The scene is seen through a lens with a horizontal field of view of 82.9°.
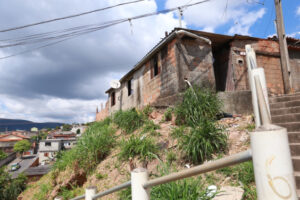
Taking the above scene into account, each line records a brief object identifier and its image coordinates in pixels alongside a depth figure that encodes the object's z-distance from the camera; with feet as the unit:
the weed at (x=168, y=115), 17.90
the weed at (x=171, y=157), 11.88
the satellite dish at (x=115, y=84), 40.68
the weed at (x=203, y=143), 11.02
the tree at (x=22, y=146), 155.43
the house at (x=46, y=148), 120.26
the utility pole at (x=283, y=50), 18.74
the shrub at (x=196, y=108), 15.14
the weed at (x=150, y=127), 16.36
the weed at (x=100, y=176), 13.87
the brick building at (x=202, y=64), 21.94
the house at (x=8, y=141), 168.86
